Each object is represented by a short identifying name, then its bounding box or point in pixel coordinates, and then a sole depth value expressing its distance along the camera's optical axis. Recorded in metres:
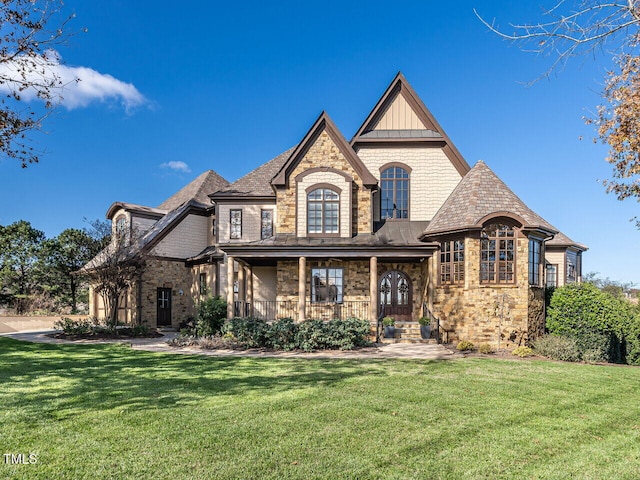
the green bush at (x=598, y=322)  13.51
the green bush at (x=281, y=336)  14.23
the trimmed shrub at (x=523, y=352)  13.34
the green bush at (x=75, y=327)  18.78
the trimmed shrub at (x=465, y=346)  14.04
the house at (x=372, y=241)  15.22
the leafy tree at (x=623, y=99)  6.62
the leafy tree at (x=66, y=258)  31.33
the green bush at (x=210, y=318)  16.89
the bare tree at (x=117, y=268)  18.77
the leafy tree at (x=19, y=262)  31.48
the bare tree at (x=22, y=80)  8.05
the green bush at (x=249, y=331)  14.45
